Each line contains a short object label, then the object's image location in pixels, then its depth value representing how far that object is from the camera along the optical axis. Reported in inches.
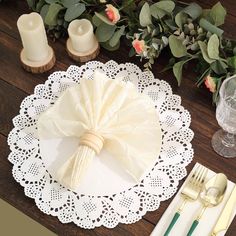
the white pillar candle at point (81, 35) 39.0
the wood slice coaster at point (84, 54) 40.1
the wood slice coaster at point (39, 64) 39.6
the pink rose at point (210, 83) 36.0
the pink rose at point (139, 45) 37.5
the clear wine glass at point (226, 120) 32.8
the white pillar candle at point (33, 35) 37.5
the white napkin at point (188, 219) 31.5
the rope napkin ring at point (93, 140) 33.4
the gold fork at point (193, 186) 32.5
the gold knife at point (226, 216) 31.4
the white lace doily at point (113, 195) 32.6
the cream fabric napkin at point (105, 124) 33.5
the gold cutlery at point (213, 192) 32.4
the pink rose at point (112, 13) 38.3
